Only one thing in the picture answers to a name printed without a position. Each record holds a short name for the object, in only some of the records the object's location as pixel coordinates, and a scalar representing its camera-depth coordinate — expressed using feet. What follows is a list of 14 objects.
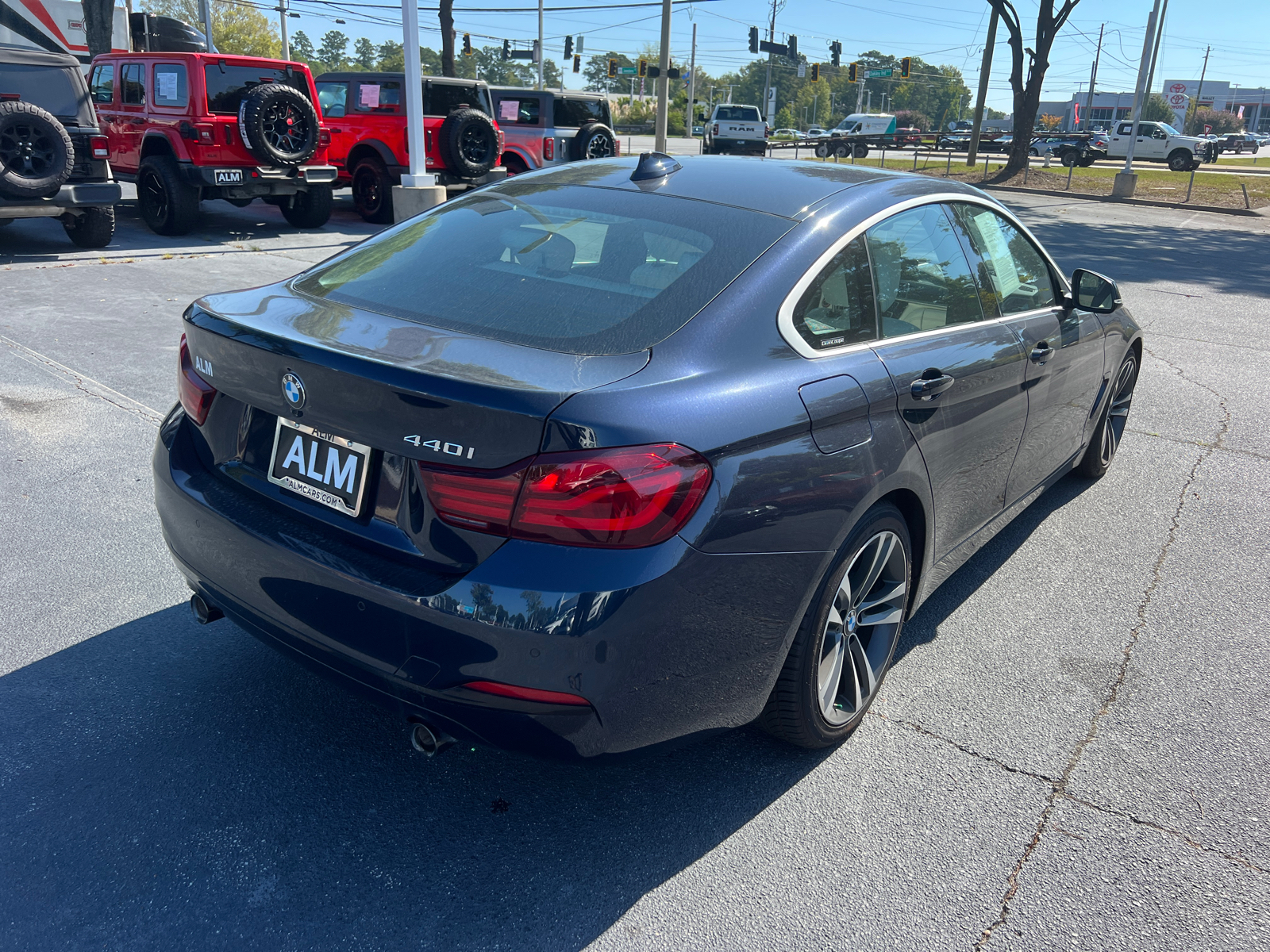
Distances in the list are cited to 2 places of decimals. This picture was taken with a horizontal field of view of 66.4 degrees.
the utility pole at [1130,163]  81.51
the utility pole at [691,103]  220.64
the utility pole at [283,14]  167.26
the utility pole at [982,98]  111.45
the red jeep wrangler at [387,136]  47.32
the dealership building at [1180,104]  327.88
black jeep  30.76
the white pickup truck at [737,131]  134.21
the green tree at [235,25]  239.09
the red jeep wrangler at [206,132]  38.09
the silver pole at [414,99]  37.78
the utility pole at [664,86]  97.66
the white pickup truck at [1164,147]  133.18
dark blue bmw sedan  6.57
